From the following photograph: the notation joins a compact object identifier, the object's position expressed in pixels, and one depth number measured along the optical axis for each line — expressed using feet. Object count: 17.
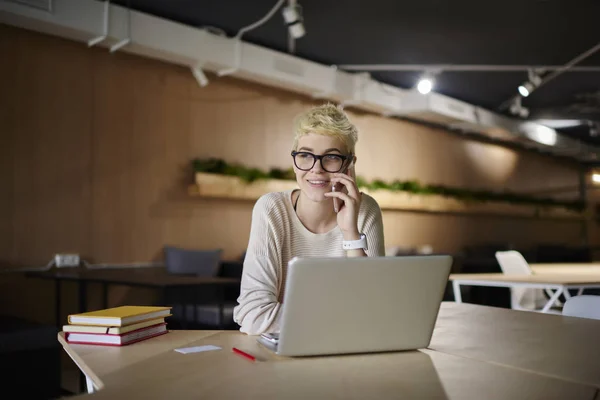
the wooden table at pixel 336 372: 3.66
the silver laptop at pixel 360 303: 4.31
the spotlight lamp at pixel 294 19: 16.62
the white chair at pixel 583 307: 7.14
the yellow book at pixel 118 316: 5.21
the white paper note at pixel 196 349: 4.82
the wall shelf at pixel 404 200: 20.52
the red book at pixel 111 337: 5.16
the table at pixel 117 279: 13.08
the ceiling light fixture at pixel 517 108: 27.86
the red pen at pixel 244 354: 4.51
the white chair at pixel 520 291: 15.01
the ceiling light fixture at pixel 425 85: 22.82
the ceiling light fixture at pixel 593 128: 35.15
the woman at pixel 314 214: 6.32
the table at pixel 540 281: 12.03
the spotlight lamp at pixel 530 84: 22.98
